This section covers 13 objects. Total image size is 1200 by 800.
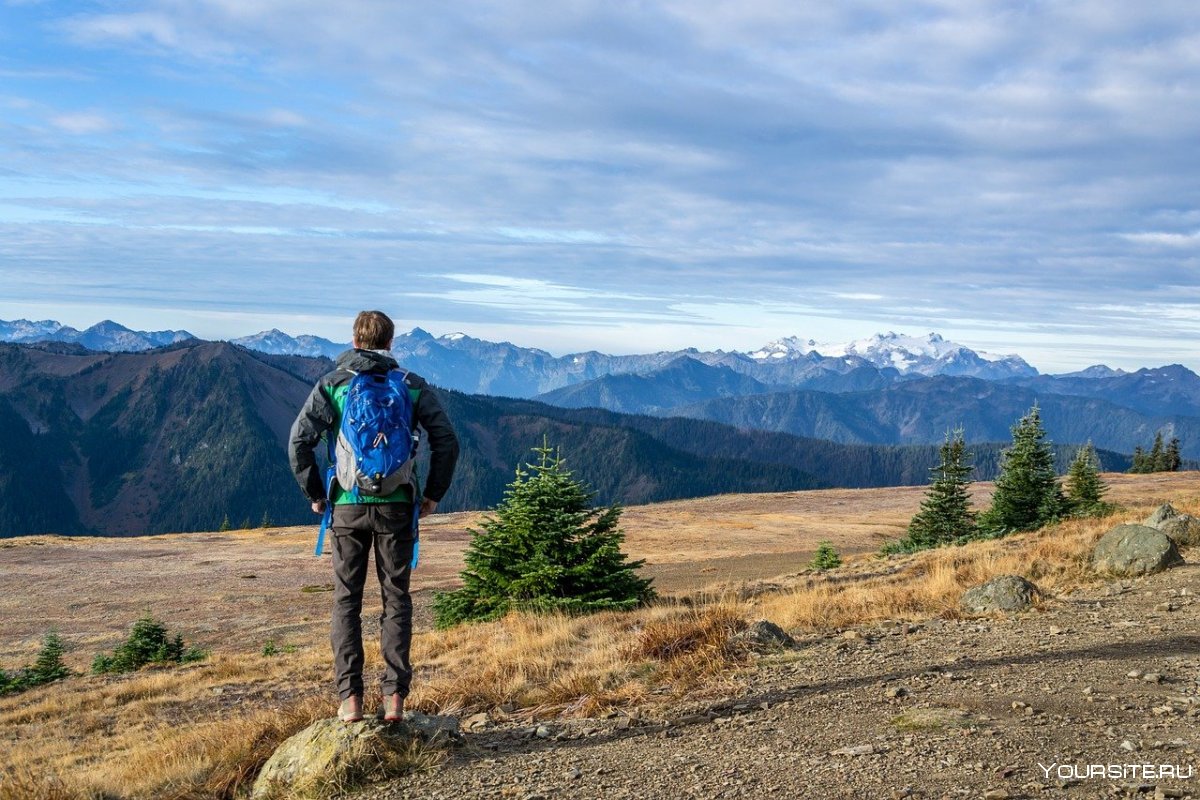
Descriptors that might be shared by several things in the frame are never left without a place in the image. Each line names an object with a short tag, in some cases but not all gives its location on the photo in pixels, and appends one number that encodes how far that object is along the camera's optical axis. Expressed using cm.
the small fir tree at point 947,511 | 3131
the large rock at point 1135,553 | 1267
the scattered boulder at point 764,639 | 905
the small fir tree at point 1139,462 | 12095
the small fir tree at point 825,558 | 2691
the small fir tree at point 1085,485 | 2891
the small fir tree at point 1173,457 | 11694
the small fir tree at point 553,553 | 1559
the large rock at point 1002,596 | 1065
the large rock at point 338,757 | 592
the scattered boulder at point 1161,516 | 1652
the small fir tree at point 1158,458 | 11776
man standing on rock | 620
